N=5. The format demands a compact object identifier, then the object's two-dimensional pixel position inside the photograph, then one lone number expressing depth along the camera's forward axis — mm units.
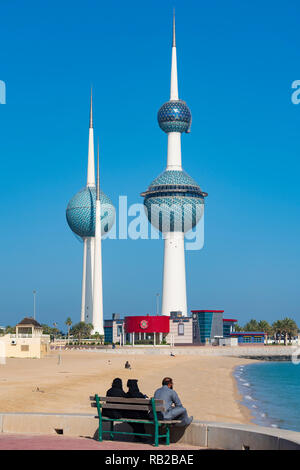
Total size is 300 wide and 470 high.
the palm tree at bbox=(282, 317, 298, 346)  183875
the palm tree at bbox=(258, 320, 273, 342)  196888
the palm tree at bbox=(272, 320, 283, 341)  186000
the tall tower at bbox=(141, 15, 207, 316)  191250
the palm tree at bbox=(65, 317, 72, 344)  182712
